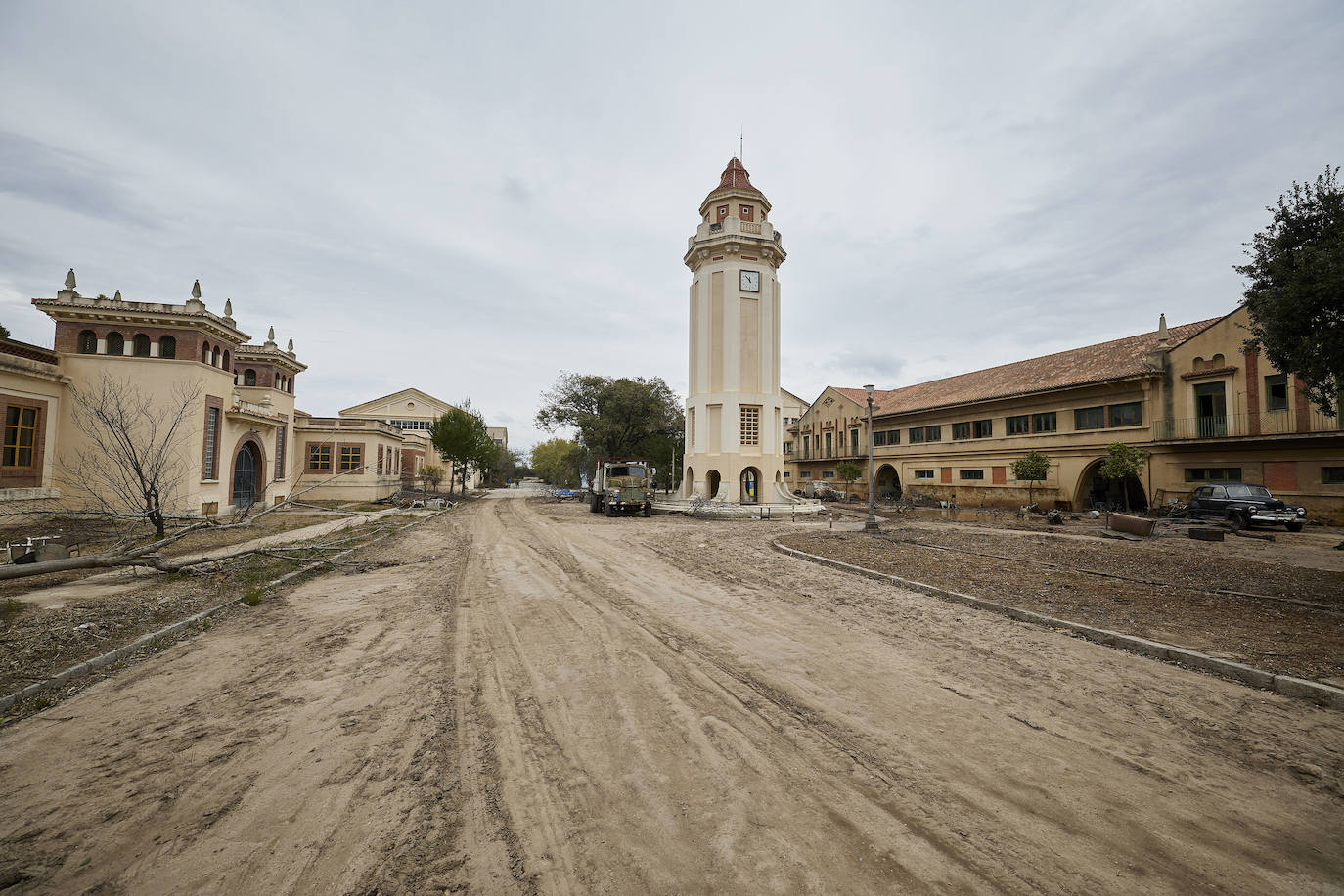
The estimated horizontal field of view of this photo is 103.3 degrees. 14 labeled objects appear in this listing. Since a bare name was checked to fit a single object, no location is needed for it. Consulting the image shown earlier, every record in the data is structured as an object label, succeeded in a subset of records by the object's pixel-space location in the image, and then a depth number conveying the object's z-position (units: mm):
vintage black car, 17953
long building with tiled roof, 20750
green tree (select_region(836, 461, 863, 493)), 41906
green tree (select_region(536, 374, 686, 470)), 47594
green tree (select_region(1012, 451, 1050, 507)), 27484
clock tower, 33062
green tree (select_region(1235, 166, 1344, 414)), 8641
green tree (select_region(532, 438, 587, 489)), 71794
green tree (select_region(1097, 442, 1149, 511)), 23734
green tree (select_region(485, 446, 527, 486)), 87000
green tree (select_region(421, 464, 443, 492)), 46562
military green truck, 29000
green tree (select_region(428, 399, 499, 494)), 42156
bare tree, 18312
